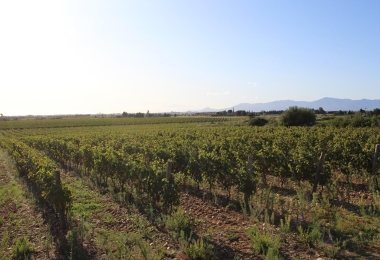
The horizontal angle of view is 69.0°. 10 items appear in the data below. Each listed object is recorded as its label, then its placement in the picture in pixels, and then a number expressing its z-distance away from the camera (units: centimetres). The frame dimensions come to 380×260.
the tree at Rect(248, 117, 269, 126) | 4971
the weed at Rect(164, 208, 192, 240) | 665
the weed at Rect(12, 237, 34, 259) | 604
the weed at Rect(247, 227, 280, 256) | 528
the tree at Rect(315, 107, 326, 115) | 8084
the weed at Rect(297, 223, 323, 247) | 563
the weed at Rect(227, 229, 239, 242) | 632
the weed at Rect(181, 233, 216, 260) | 540
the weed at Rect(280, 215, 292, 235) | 602
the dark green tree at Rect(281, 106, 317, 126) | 4588
